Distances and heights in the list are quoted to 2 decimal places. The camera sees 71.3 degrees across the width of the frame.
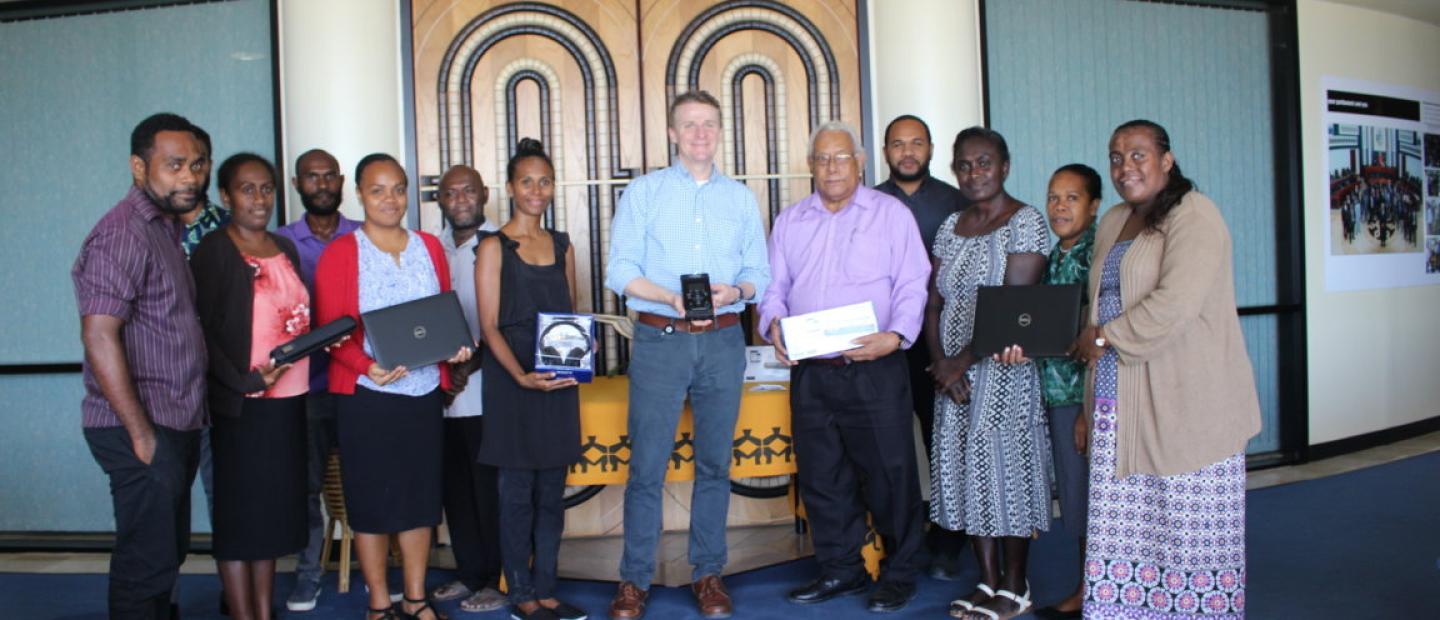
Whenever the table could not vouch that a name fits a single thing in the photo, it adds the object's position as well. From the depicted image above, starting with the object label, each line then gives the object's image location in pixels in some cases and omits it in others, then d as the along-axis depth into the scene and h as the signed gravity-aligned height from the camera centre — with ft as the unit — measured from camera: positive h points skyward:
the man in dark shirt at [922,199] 13.26 +1.26
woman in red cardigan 10.48 -0.88
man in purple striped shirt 8.50 -0.35
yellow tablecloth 13.07 -1.83
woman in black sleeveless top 11.16 -1.03
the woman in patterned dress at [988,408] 11.12 -1.31
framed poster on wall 20.99 +2.03
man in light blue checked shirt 11.28 -0.02
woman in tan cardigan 9.68 -1.19
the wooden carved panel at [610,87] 16.40 +3.57
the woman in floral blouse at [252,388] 10.03 -0.76
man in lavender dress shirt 11.68 -0.91
